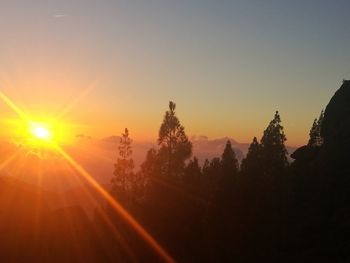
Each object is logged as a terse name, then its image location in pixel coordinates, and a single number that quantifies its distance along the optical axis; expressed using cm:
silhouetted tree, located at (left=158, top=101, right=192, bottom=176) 5662
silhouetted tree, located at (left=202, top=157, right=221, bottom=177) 6003
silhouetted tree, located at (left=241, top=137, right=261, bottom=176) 6543
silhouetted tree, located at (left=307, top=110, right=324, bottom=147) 8125
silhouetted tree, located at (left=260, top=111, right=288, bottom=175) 6644
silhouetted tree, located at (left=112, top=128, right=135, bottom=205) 6288
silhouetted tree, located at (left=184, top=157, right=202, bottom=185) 4966
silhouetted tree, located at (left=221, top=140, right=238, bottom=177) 5156
